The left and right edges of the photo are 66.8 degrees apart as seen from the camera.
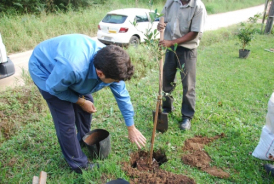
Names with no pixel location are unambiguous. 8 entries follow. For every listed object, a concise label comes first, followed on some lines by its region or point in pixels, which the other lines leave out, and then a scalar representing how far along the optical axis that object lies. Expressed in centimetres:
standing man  266
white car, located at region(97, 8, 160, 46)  725
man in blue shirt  160
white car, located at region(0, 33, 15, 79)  385
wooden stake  212
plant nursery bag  222
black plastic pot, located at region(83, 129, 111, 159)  232
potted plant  661
